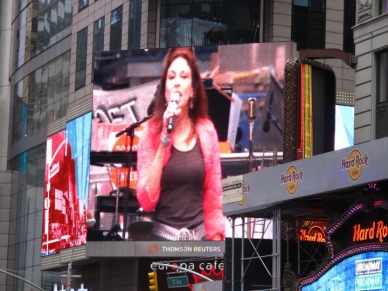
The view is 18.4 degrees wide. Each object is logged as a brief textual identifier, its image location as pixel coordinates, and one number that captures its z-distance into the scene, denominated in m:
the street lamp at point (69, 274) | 56.97
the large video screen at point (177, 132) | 67.38
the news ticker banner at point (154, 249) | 66.94
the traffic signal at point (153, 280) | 56.53
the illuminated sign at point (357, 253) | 35.12
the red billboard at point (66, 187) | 71.81
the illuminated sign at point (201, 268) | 66.50
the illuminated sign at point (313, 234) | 42.72
